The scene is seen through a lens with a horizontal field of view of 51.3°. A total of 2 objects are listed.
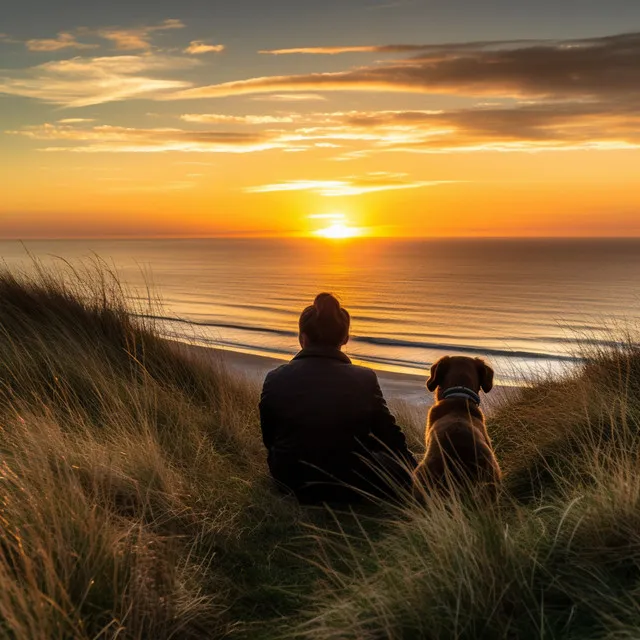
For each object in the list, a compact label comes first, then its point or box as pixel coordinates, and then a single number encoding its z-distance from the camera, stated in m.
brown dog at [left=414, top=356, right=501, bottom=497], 4.82
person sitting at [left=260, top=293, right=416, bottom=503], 5.39
